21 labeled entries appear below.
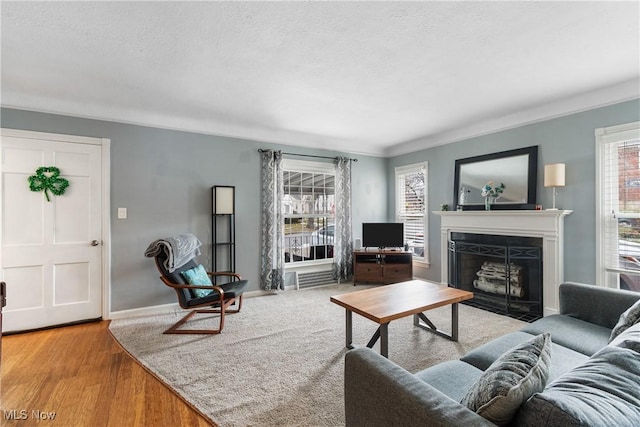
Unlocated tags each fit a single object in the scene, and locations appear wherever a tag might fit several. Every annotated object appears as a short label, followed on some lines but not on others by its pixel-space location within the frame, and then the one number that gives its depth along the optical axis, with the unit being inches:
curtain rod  169.6
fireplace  126.3
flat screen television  193.8
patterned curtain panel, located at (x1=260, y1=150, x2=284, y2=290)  170.1
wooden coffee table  89.7
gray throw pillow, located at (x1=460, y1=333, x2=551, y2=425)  34.6
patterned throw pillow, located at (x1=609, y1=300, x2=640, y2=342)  61.8
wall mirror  139.5
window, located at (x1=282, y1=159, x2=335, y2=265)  183.9
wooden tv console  187.5
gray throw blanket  116.4
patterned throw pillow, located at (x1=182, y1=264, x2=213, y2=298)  122.8
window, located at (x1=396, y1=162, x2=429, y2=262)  195.2
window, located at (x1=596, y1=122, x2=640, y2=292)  111.2
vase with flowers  150.6
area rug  72.7
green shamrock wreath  119.6
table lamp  123.6
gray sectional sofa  31.9
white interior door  117.3
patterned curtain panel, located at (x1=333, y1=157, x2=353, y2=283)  195.5
